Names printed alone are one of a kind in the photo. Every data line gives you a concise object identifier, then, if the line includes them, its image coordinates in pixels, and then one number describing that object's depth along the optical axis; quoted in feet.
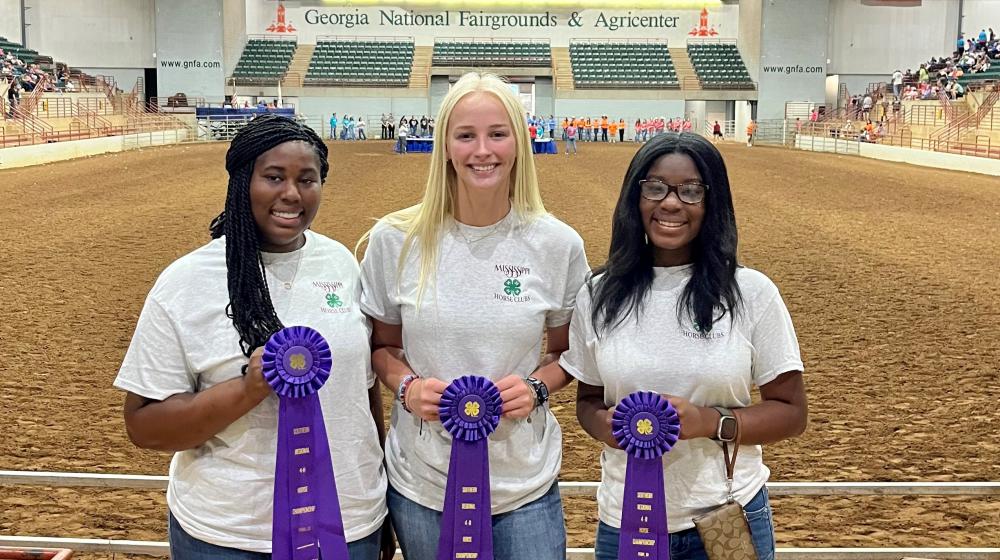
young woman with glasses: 7.09
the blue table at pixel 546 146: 113.80
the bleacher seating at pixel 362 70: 157.48
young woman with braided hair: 6.67
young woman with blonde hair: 7.36
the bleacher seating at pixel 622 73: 158.30
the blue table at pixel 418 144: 111.45
